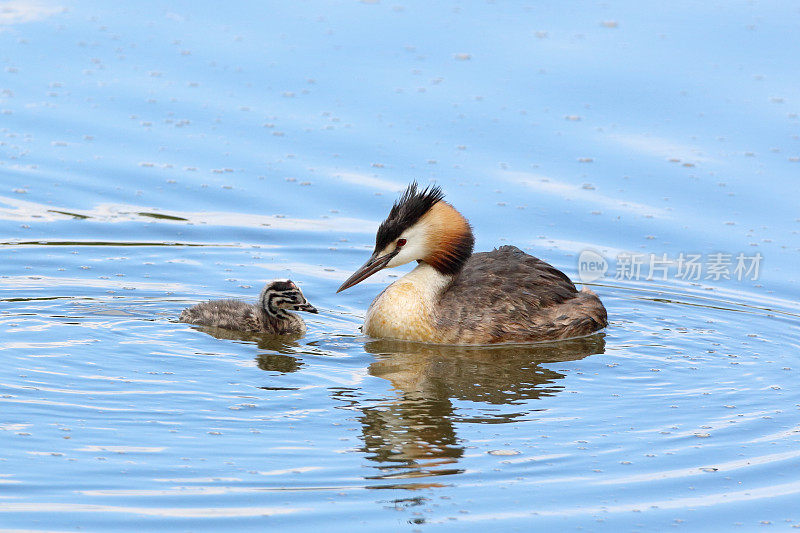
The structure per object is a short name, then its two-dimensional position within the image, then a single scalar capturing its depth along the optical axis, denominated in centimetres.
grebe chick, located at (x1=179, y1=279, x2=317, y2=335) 1126
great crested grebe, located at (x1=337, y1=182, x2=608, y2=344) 1148
